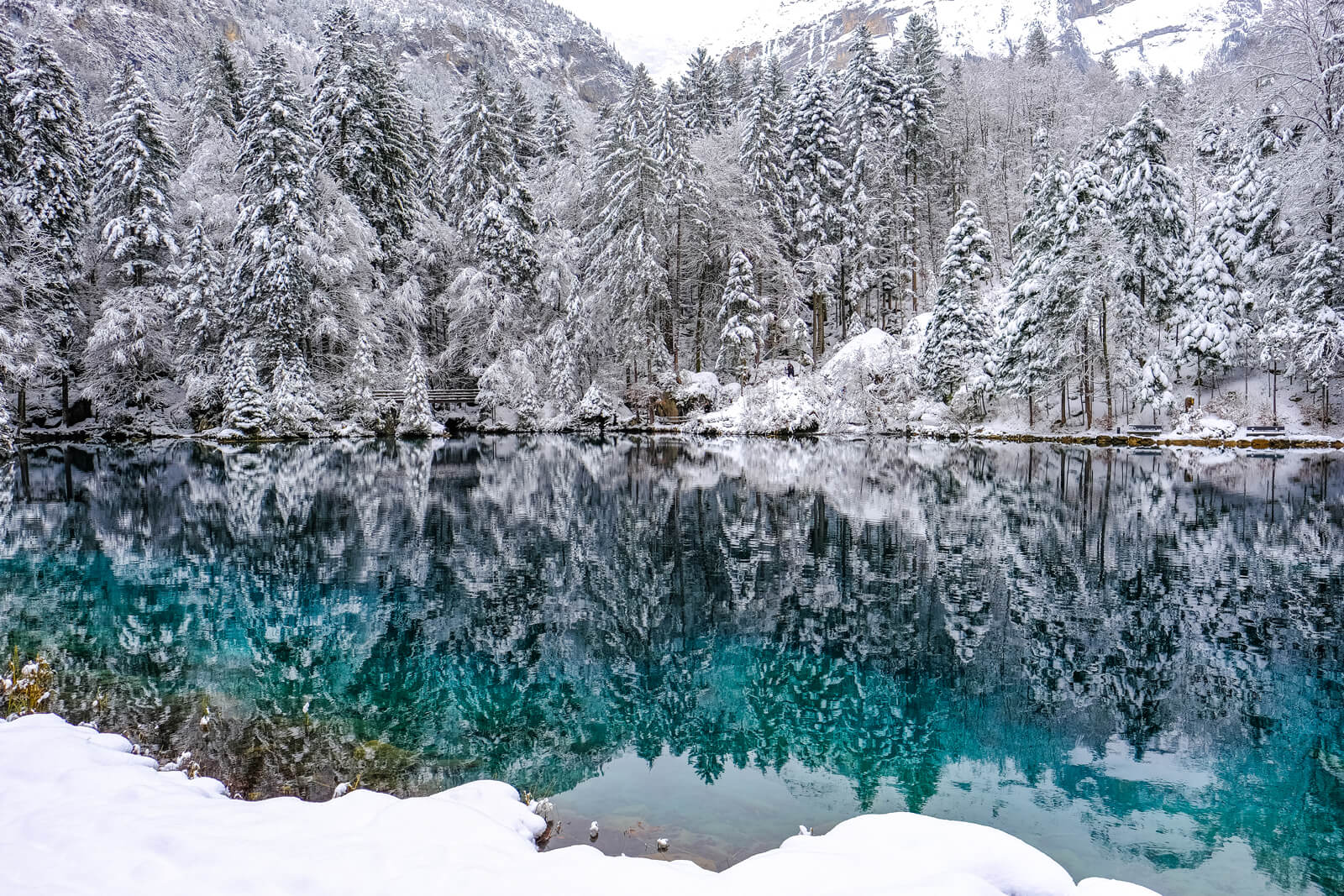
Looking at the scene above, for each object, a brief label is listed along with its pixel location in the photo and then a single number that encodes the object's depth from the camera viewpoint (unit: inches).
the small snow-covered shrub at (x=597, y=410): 1756.9
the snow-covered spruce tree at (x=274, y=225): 1540.4
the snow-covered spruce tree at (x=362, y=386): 1624.0
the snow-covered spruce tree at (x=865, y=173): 1882.4
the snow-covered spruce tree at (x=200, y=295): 1603.1
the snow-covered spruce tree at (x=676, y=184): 1707.7
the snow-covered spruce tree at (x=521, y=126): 2235.5
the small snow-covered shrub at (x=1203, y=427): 1336.1
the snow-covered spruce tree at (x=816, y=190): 1860.2
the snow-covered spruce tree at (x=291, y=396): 1555.1
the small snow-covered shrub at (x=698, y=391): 1792.6
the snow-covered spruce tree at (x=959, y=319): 1601.9
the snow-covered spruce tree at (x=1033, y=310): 1449.3
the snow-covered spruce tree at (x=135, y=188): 1601.9
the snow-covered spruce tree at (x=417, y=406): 1664.6
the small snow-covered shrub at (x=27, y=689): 291.9
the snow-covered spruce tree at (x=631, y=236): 1700.3
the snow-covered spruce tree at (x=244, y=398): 1524.4
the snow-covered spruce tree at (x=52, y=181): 1553.9
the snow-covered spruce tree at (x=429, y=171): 2000.5
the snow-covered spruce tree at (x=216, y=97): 1889.8
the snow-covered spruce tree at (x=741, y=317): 1722.4
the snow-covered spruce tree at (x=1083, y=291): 1395.2
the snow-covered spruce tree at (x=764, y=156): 1836.9
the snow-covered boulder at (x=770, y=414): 1674.5
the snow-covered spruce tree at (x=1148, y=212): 1375.5
